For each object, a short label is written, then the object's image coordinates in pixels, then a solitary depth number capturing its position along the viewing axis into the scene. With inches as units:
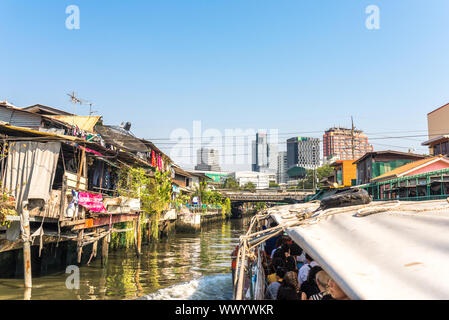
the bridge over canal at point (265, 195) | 2055.9
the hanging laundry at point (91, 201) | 497.7
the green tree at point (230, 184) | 4423.2
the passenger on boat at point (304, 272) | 212.2
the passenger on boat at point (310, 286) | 191.2
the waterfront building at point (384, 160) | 1085.8
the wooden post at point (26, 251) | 427.1
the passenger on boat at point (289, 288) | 186.7
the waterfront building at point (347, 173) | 1472.7
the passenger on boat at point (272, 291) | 215.2
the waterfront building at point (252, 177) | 6364.7
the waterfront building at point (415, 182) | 594.2
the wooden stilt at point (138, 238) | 732.7
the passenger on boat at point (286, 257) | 274.8
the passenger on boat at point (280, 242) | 331.1
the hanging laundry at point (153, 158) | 1125.6
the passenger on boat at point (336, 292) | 136.4
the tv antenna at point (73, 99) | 940.0
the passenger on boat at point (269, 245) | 383.3
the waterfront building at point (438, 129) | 1011.9
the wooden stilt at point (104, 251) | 623.1
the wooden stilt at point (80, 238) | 510.4
